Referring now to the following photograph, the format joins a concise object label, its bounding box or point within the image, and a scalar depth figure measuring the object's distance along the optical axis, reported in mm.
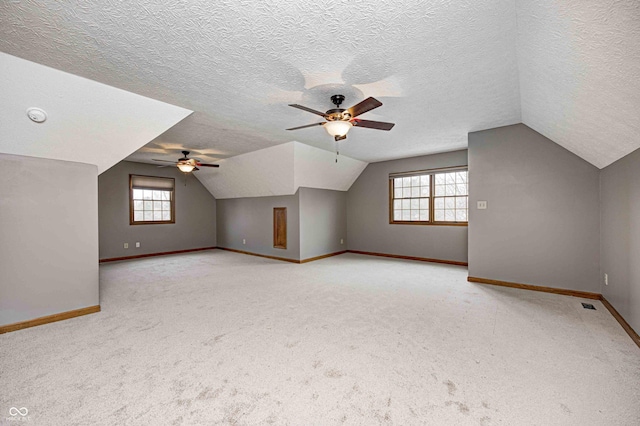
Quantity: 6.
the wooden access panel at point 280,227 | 6305
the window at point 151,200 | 6557
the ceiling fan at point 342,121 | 2604
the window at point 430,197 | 5625
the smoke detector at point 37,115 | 2440
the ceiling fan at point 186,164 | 5200
